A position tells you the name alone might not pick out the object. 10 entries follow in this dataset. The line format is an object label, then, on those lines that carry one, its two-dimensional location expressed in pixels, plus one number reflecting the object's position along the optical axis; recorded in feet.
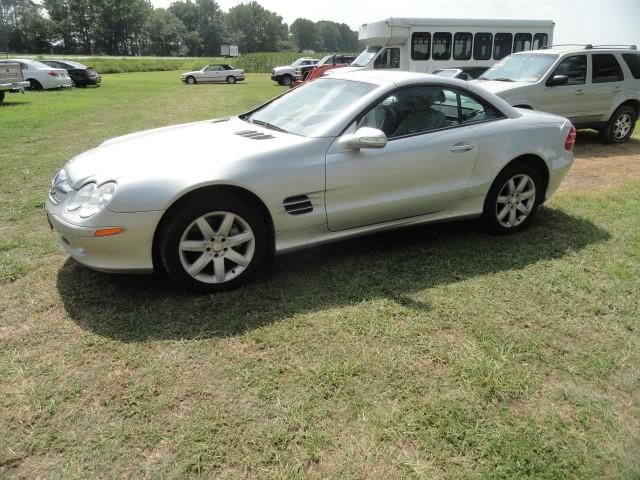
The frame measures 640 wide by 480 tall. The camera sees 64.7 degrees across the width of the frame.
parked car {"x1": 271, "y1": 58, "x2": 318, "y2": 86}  95.50
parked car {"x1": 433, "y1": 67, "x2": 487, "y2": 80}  46.81
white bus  53.11
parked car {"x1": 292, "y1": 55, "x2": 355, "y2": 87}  69.74
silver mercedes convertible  10.84
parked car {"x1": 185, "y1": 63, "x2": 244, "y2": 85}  99.79
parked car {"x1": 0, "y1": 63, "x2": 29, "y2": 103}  49.55
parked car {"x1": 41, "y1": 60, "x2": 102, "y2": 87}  78.95
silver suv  28.68
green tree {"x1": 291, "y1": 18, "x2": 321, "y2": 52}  509.35
